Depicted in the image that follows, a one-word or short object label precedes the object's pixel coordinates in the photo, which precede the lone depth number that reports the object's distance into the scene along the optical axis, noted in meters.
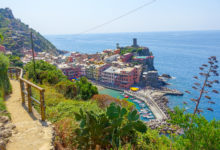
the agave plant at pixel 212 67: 8.28
